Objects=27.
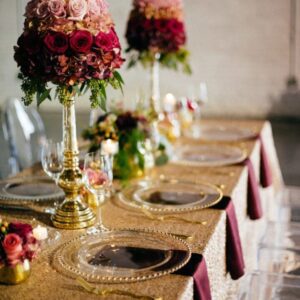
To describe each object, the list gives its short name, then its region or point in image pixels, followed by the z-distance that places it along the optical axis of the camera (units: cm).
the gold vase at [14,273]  174
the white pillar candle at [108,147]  269
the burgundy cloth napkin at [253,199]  314
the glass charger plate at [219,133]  385
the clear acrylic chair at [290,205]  384
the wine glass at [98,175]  220
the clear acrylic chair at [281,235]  325
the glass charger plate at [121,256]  181
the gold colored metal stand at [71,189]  221
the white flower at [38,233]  184
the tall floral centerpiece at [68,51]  200
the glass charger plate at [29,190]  254
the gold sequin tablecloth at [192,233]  172
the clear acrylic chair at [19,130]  407
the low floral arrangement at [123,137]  288
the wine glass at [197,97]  404
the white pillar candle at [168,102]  365
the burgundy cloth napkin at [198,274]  182
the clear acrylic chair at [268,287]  262
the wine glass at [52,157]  236
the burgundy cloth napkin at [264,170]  374
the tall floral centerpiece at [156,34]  362
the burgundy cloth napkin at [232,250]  246
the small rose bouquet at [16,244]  171
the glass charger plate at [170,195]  246
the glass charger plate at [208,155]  321
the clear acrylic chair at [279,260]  295
